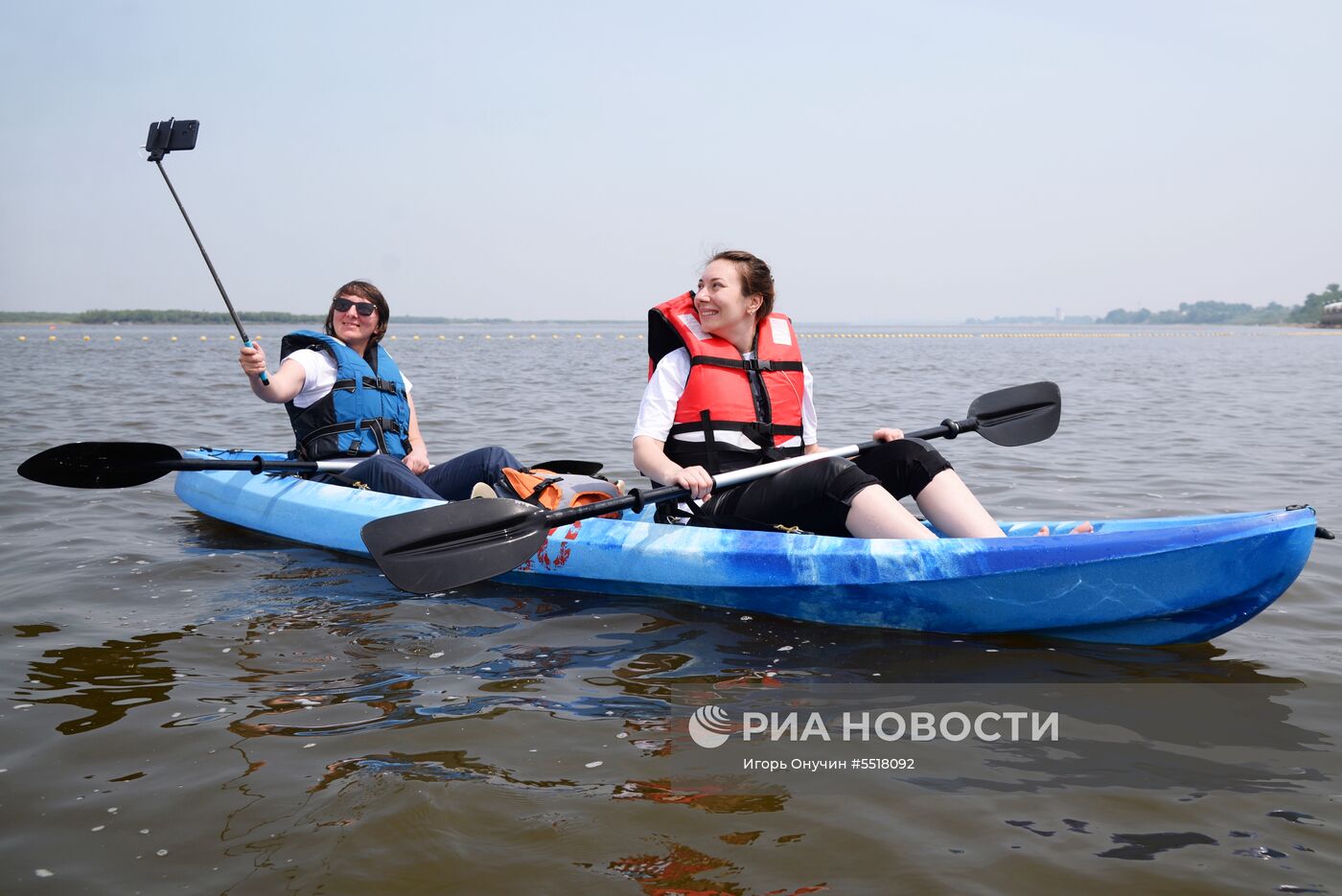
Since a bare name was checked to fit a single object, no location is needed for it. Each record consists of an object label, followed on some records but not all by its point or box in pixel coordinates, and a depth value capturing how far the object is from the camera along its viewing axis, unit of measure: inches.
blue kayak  127.1
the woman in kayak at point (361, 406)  200.7
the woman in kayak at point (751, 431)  151.6
